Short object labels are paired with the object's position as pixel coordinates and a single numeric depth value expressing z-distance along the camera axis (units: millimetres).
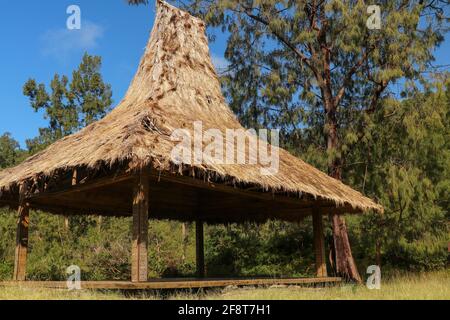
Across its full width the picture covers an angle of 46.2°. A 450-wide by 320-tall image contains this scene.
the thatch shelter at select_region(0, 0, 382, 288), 6539
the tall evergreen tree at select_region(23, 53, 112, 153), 17453
